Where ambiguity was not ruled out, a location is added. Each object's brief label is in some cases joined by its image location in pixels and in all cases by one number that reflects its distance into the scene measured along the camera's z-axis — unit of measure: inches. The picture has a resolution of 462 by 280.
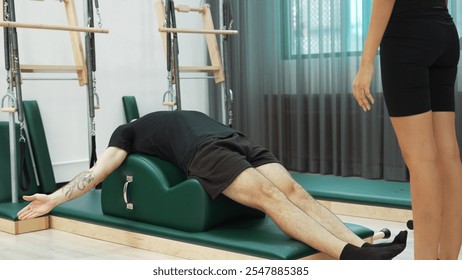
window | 191.5
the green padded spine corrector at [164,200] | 113.7
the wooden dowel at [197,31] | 172.1
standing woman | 76.3
